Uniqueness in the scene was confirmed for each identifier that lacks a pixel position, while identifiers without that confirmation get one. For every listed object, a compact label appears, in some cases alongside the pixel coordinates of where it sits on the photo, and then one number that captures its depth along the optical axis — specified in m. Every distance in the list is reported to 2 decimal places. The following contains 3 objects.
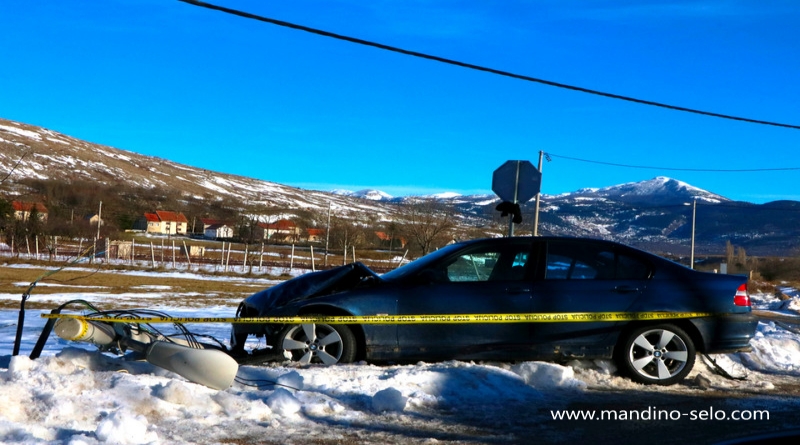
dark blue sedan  7.39
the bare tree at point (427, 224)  42.16
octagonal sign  11.20
